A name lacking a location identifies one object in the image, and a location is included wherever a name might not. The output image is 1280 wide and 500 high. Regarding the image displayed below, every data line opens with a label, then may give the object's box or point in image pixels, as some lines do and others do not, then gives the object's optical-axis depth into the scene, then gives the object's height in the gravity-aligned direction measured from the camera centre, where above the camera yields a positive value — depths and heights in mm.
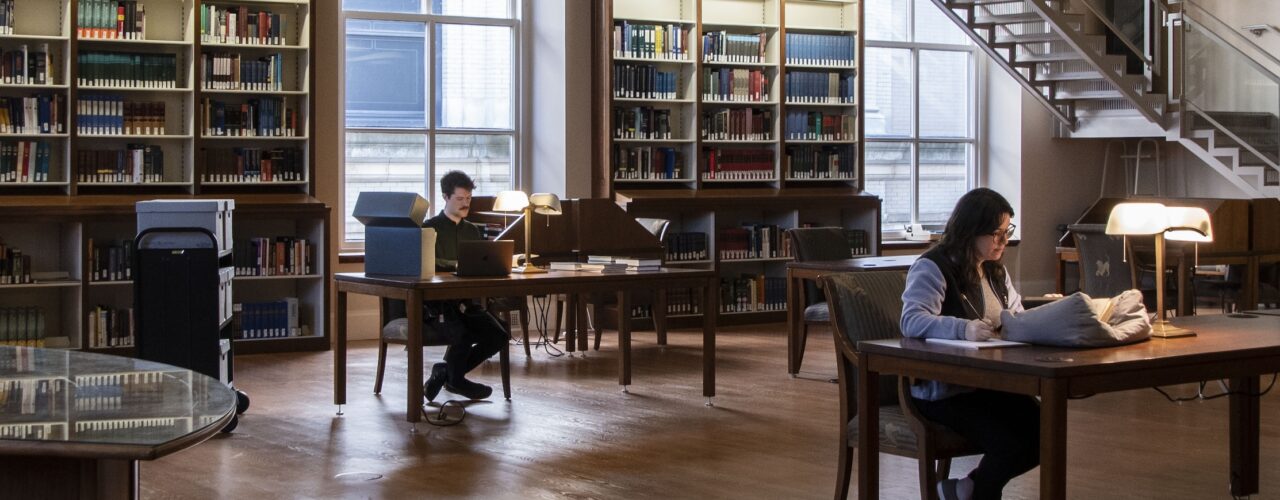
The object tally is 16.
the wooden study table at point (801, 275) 6664 -149
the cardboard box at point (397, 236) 5711 +35
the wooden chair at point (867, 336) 3693 -262
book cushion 3439 -207
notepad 3436 -250
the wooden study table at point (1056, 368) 3117 -298
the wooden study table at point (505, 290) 5523 -193
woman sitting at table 3535 -201
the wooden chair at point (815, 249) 7114 -20
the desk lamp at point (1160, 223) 4203 +71
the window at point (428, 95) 9273 +1037
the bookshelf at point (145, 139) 7758 +625
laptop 5820 -63
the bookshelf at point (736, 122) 9609 +904
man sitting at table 6133 -430
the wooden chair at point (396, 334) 6004 -397
